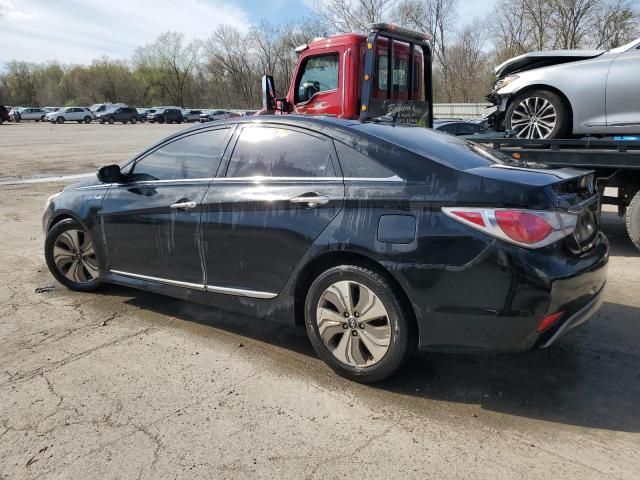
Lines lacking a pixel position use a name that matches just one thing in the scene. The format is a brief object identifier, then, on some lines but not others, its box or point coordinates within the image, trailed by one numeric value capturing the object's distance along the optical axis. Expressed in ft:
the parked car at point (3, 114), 157.28
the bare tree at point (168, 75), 288.51
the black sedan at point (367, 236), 8.97
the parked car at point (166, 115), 183.11
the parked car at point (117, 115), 179.52
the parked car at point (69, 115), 178.40
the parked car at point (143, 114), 189.26
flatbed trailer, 18.17
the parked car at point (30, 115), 189.67
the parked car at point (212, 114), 174.56
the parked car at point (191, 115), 195.95
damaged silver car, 20.04
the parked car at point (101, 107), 182.24
